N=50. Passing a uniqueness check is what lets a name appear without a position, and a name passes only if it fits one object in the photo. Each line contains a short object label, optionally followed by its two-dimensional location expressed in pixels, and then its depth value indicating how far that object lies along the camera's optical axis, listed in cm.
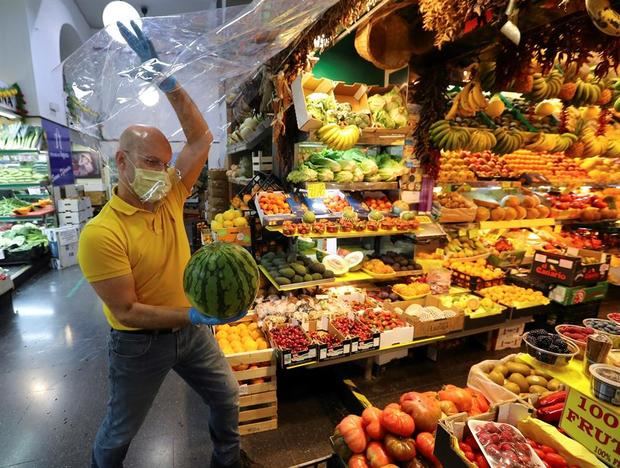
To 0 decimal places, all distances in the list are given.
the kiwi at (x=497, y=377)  201
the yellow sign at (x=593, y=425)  116
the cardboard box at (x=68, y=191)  735
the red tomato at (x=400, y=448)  158
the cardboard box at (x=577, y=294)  386
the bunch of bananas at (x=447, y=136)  359
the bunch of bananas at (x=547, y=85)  375
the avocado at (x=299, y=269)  316
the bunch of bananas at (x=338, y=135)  303
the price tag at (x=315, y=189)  328
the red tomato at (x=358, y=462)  157
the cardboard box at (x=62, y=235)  646
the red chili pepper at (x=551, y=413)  168
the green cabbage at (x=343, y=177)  340
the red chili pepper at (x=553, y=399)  172
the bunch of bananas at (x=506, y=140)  396
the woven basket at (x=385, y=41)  304
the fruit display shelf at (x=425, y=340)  273
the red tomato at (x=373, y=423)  168
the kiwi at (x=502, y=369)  208
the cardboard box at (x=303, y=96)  289
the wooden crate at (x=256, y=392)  244
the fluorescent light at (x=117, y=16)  127
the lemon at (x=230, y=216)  388
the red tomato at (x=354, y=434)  164
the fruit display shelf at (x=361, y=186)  336
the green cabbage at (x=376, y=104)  355
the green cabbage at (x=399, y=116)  345
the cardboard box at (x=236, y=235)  361
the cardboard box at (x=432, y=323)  303
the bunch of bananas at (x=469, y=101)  341
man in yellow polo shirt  144
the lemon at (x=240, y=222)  372
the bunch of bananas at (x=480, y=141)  374
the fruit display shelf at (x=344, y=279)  306
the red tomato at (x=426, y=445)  159
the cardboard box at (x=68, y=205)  719
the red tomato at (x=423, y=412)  168
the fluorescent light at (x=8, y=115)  620
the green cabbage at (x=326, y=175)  331
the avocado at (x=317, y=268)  326
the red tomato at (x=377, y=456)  157
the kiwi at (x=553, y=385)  198
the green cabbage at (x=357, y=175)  346
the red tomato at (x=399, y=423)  163
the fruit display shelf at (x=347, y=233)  312
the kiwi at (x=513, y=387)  195
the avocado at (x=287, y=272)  309
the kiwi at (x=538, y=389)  194
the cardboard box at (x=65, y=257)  654
